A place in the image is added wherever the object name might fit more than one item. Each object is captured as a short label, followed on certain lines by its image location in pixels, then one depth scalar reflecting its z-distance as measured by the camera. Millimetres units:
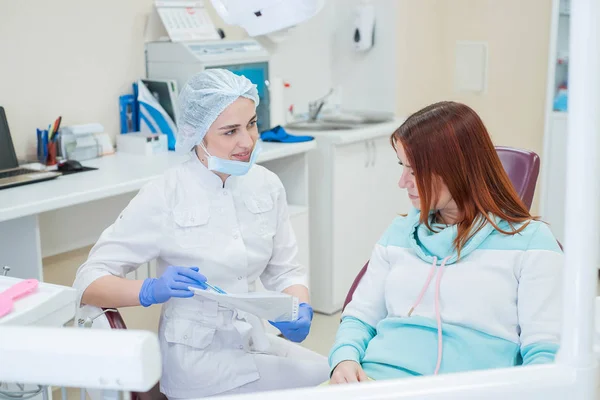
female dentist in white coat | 1719
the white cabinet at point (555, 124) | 3902
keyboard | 2502
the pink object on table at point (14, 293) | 1094
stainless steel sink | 3869
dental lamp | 1596
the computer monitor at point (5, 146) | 2555
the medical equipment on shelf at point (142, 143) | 3012
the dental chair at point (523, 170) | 1866
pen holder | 2758
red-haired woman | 1458
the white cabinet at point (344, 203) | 3473
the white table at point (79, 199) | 2258
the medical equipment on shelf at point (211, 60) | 3082
